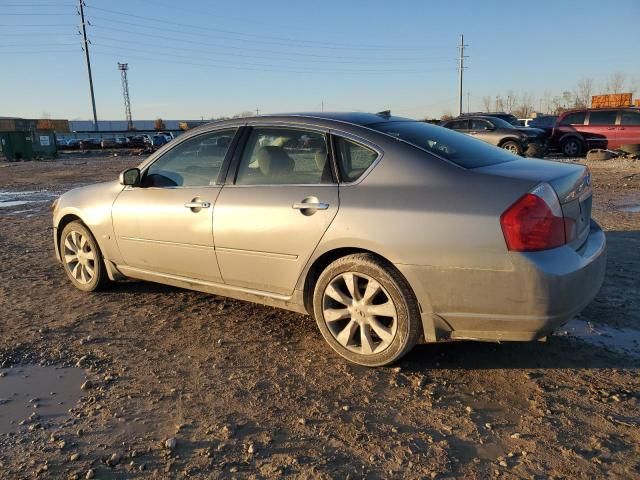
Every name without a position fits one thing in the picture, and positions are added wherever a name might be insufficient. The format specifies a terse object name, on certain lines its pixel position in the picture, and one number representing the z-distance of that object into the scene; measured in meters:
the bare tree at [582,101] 85.32
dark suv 17.42
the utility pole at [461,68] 60.65
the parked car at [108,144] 50.56
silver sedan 2.91
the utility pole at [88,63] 54.81
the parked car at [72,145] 49.34
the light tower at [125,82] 92.61
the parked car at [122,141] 50.86
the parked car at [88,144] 49.10
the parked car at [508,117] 25.23
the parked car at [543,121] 36.00
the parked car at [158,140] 45.08
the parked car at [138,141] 49.58
